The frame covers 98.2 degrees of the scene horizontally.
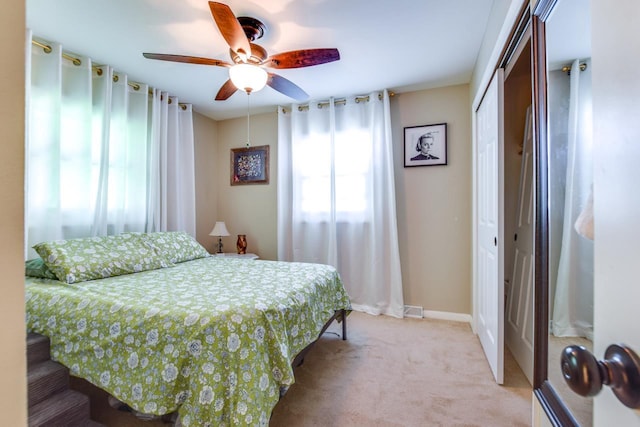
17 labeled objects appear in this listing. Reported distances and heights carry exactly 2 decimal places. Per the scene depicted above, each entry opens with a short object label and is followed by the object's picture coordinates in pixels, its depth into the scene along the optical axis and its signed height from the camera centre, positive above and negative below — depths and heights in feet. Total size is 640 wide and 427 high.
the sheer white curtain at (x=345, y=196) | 10.24 +0.63
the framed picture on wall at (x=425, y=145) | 9.86 +2.40
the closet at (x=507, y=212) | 6.00 -0.03
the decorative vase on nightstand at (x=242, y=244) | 12.00 -1.41
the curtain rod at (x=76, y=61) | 7.08 +4.30
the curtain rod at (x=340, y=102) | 10.56 +4.33
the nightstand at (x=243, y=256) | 11.30 -1.82
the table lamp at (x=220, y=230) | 11.57 -0.76
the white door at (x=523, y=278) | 6.35 -1.68
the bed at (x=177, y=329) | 3.99 -1.95
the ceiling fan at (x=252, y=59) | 5.82 +3.39
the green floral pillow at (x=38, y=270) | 6.41 -1.36
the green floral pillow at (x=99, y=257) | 6.34 -1.13
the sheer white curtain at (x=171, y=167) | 9.78 +1.69
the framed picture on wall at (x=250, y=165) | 12.47 +2.15
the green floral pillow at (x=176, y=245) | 8.59 -1.10
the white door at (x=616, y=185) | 1.22 +0.12
